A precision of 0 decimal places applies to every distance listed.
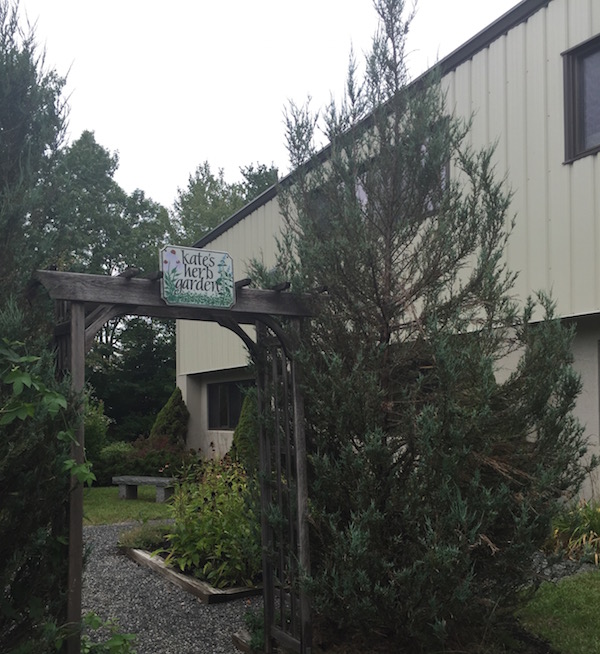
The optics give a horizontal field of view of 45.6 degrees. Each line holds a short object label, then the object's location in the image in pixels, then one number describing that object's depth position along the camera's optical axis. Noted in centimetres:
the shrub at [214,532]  643
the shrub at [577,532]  659
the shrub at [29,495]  349
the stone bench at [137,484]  1247
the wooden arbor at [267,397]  405
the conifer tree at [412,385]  420
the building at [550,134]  742
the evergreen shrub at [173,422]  1725
